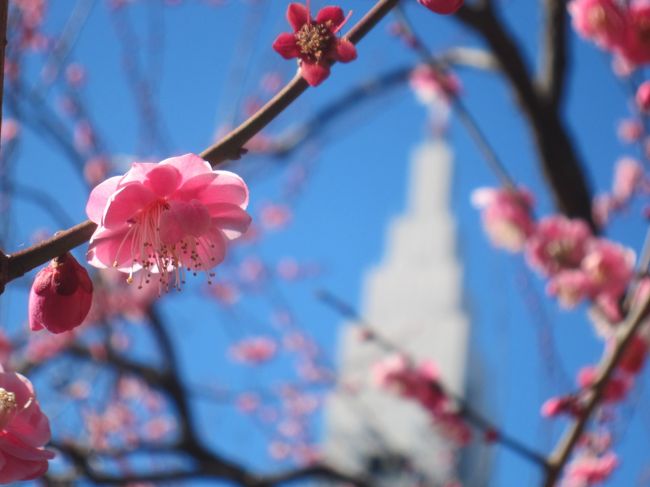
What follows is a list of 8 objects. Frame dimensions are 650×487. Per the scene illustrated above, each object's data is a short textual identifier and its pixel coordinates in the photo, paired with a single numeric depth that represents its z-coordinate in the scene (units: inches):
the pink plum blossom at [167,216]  20.3
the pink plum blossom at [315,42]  20.2
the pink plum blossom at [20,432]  20.2
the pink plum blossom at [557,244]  69.5
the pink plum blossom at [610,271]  37.7
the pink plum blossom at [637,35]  25.4
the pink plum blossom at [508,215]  75.8
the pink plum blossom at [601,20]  26.0
